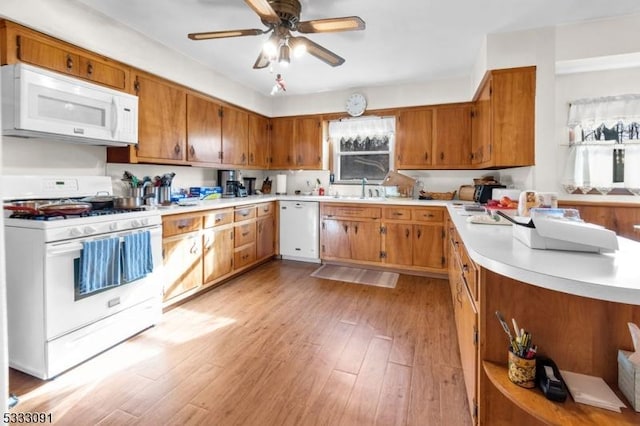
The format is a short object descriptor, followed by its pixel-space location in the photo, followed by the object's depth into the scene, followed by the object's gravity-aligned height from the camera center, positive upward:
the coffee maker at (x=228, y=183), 4.29 +0.24
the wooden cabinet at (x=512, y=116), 2.82 +0.76
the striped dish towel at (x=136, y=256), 2.22 -0.40
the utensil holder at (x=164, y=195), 3.10 +0.05
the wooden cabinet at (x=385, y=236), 3.78 -0.44
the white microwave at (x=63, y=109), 1.97 +0.63
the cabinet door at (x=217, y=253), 3.25 -0.55
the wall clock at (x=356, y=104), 4.44 +1.35
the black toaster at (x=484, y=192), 3.34 +0.10
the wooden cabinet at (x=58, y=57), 2.00 +1.01
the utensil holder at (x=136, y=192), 2.85 +0.08
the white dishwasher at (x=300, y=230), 4.38 -0.40
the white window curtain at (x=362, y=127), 4.52 +1.06
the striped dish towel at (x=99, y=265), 1.98 -0.41
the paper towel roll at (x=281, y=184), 5.02 +0.27
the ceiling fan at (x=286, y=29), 2.04 +1.17
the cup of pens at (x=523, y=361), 1.12 -0.56
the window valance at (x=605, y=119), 2.94 +0.78
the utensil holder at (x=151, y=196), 2.81 +0.04
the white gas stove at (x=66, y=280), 1.86 -0.50
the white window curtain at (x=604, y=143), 2.95 +0.55
